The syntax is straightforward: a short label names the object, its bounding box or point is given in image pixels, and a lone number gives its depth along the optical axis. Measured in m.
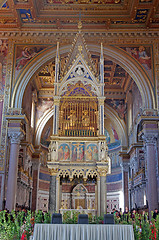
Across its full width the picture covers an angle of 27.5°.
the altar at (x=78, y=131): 15.72
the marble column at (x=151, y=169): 17.08
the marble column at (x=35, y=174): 26.30
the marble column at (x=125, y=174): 26.47
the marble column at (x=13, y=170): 17.17
